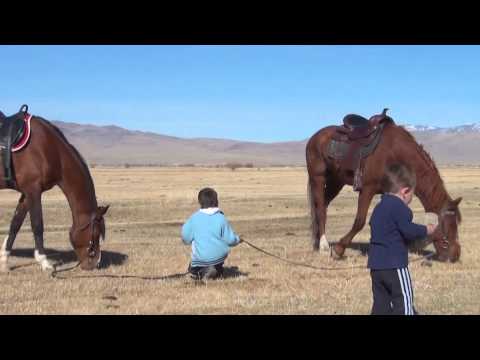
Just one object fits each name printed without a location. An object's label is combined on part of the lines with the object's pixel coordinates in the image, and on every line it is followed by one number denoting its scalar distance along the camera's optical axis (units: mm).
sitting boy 8844
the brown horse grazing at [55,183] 9859
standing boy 5789
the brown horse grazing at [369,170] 10250
